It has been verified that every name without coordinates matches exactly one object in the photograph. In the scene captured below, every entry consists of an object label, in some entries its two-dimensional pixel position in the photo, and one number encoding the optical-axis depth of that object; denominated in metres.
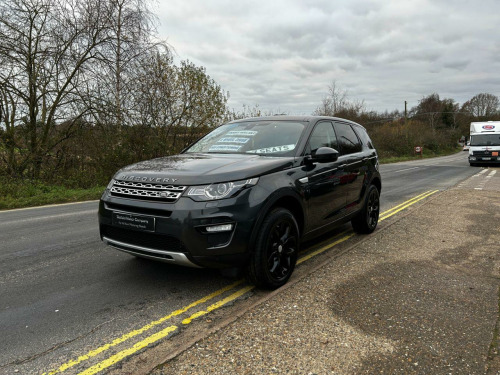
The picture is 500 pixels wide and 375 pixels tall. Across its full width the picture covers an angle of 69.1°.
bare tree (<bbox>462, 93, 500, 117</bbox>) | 88.94
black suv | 3.16
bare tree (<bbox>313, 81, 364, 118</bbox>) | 37.66
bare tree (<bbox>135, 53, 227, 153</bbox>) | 14.88
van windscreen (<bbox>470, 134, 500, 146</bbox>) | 24.11
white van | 23.97
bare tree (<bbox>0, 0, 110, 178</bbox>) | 12.39
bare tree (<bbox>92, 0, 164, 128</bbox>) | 13.81
